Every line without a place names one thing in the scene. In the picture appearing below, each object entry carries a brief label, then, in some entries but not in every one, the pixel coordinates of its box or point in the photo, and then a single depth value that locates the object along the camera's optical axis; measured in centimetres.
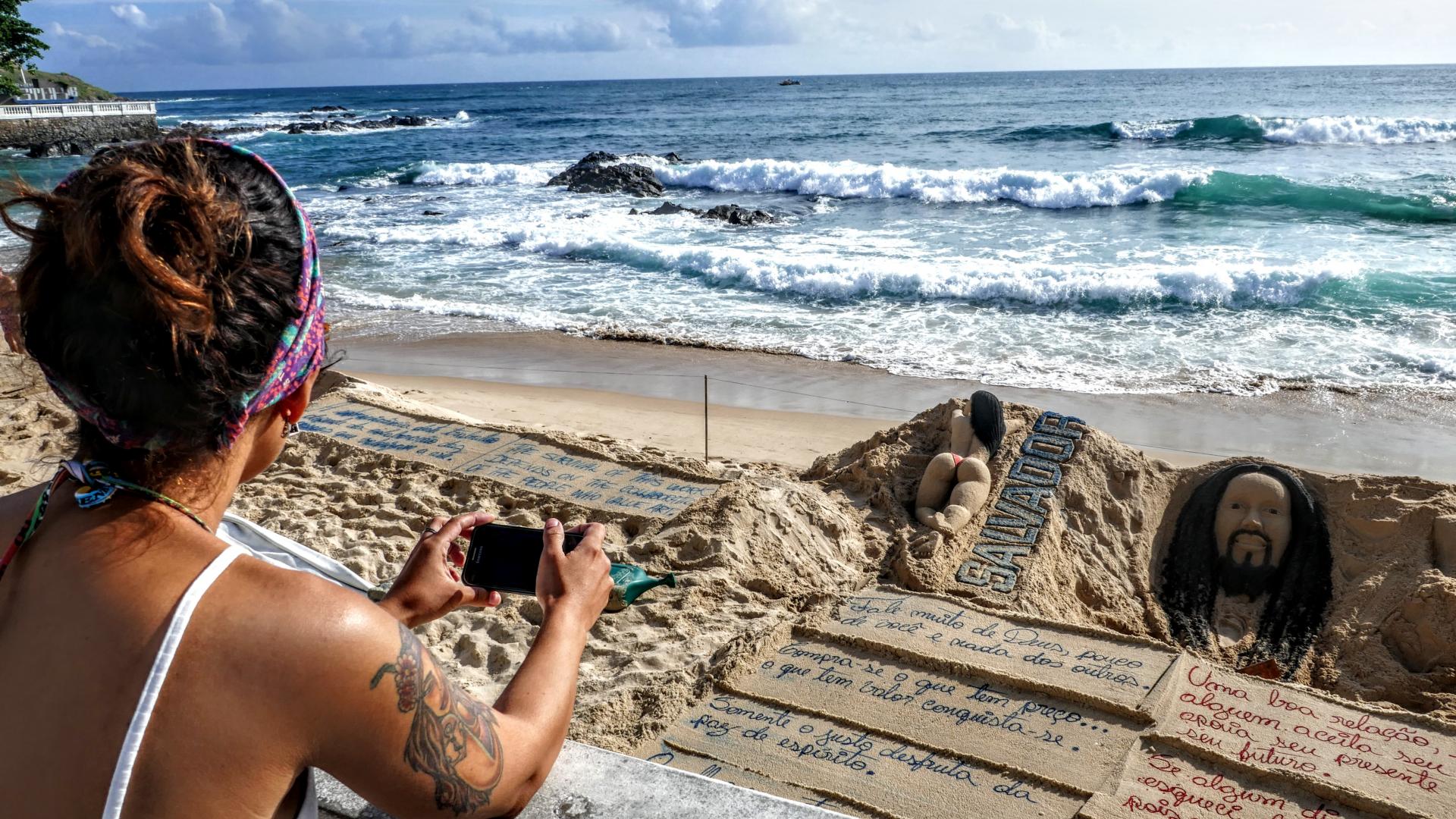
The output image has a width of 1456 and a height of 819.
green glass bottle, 203
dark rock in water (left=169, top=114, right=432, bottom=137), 5031
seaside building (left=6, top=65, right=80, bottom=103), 4862
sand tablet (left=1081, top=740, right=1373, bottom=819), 338
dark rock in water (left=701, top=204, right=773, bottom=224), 1977
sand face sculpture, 528
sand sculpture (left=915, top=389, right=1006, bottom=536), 566
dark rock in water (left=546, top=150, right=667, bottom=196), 2472
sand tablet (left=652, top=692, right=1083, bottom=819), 340
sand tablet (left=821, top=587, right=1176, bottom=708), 407
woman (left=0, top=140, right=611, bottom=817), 106
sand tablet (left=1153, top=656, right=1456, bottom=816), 356
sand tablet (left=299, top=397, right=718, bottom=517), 578
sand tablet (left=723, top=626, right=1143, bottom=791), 363
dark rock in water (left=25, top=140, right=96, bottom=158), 3766
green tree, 3772
